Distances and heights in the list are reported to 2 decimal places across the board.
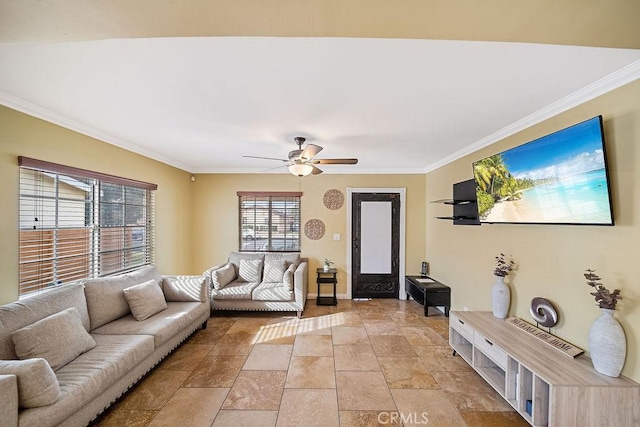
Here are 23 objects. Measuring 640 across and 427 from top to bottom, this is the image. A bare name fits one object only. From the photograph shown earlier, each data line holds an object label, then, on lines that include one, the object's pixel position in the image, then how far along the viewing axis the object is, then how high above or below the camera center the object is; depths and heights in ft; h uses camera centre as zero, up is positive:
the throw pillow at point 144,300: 8.85 -3.16
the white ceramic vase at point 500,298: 8.50 -2.83
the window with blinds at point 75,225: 7.43 -0.40
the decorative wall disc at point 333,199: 16.17 +1.05
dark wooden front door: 16.14 -1.86
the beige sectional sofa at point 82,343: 4.77 -3.53
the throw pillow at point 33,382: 4.71 -3.25
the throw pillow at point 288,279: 12.84 -3.33
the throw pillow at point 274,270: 14.15 -3.20
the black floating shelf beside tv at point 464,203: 10.94 +0.57
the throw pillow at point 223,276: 12.82 -3.30
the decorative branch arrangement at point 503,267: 8.63 -1.79
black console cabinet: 12.97 -4.24
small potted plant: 15.46 -3.11
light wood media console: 5.14 -3.81
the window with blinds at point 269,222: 16.24 -0.46
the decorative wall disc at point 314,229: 16.17 -0.91
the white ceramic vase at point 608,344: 5.29 -2.77
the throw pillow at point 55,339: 5.78 -3.11
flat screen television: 5.56 +0.96
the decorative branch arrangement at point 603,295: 5.37 -1.74
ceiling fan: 9.21 +2.06
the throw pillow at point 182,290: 10.89 -3.32
